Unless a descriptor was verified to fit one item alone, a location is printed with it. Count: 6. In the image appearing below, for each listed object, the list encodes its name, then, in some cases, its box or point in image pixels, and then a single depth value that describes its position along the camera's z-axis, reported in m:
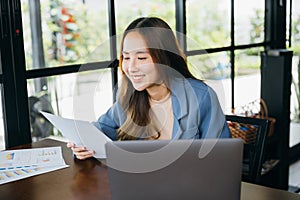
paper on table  1.58
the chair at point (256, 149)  1.76
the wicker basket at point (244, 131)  2.80
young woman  1.65
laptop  1.04
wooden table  1.36
